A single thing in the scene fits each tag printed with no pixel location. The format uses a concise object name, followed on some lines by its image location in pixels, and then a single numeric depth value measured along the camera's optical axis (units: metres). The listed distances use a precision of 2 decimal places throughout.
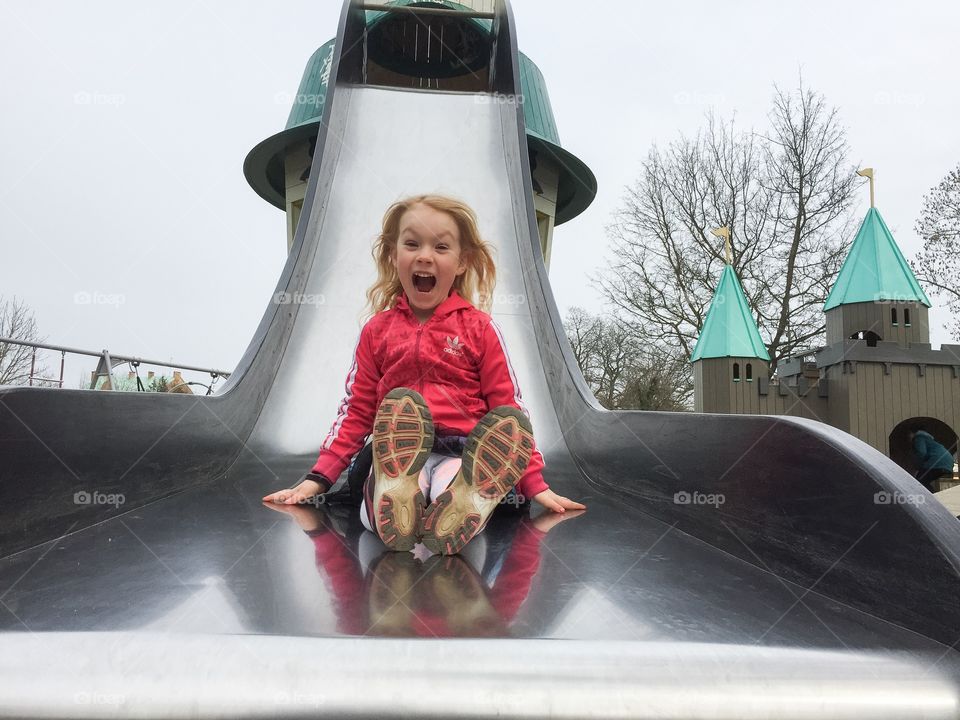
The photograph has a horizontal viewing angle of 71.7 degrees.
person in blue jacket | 6.70
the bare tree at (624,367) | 12.81
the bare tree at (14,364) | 7.66
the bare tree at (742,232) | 12.20
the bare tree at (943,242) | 11.24
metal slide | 0.92
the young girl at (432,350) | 1.92
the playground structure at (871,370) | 7.50
